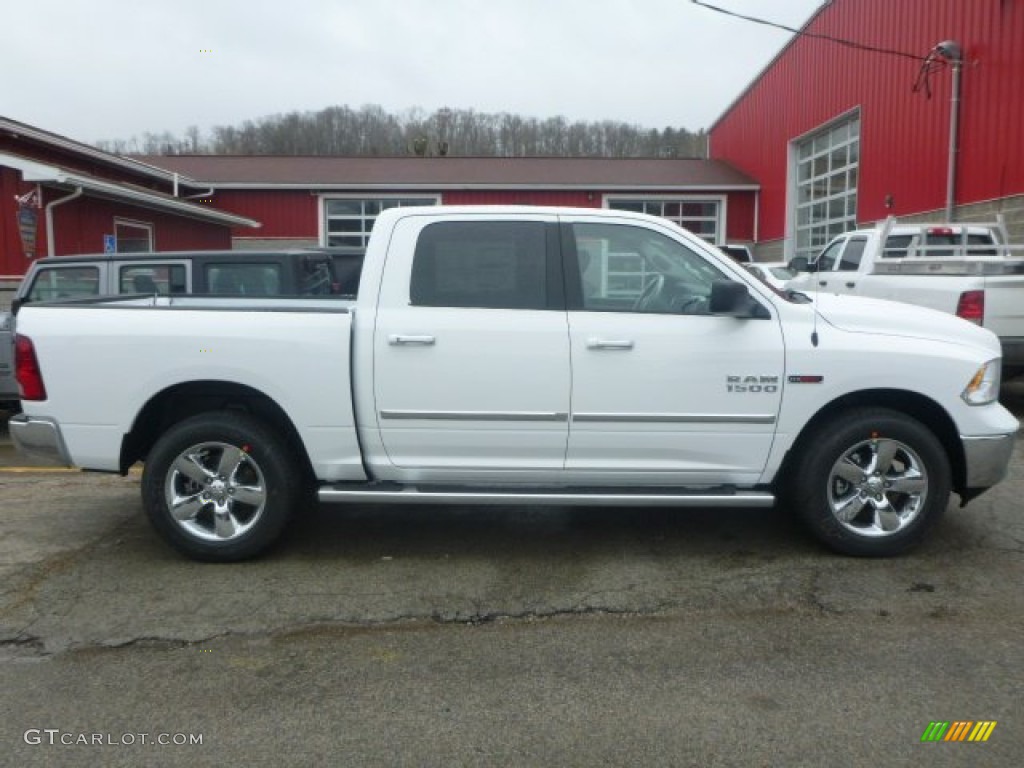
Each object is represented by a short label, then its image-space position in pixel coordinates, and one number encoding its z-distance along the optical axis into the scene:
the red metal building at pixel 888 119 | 13.34
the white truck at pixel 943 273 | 8.69
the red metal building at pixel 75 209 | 13.63
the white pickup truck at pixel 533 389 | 4.49
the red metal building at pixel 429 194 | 26.41
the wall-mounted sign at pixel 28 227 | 13.61
